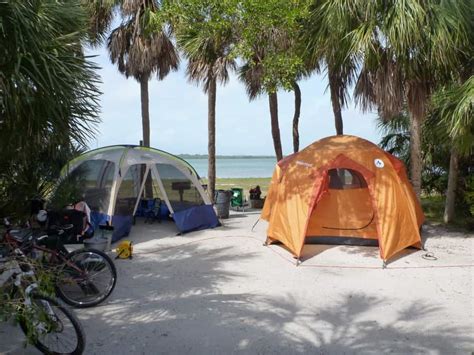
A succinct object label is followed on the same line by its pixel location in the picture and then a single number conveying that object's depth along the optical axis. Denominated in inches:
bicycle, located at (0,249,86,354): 130.2
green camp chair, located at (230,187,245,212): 543.6
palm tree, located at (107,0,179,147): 490.9
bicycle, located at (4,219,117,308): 191.5
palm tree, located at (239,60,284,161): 550.6
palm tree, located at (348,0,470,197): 289.7
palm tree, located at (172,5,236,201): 314.2
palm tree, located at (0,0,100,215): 154.9
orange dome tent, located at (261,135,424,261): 283.7
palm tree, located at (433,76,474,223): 283.3
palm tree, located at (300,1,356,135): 311.1
